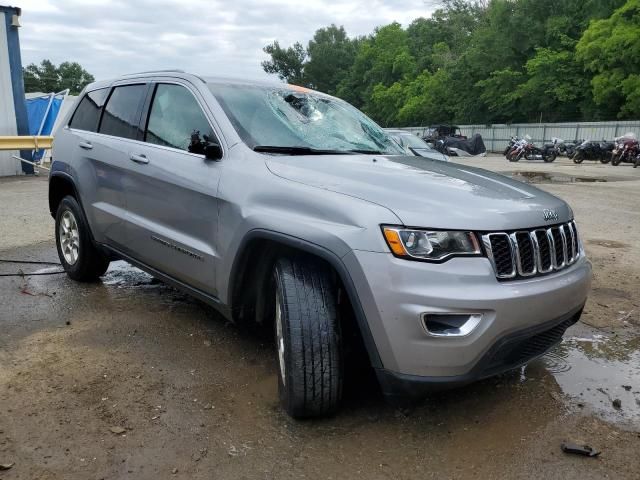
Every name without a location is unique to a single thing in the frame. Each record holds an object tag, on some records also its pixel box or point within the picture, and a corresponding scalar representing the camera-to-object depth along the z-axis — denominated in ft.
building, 47.52
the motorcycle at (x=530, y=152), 83.15
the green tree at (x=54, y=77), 295.28
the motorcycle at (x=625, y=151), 74.93
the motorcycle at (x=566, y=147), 88.83
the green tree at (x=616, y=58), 110.32
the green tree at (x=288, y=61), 299.38
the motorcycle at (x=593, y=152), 80.69
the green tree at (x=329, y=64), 280.31
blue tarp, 58.59
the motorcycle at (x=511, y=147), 88.35
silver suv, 8.12
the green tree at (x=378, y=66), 219.20
